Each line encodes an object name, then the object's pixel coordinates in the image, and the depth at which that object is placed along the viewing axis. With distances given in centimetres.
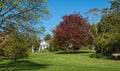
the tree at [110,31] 2230
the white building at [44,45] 6395
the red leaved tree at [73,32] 3556
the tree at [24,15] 1290
